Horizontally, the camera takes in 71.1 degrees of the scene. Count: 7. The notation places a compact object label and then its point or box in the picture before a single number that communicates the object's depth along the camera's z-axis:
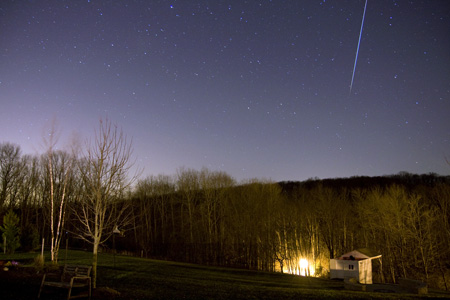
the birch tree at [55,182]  42.66
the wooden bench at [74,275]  8.74
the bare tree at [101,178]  10.23
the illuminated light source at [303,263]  34.94
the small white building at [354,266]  23.53
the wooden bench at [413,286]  15.35
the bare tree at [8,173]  42.78
